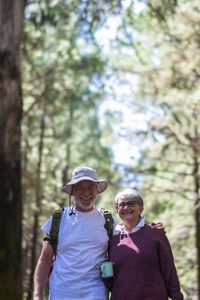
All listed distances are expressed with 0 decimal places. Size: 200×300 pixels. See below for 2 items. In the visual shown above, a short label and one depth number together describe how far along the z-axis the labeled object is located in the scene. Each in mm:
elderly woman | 3811
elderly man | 3910
